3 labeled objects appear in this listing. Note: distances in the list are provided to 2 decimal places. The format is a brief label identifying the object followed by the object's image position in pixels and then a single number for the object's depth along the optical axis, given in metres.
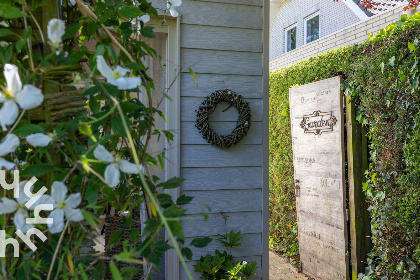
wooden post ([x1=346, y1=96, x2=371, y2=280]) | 3.22
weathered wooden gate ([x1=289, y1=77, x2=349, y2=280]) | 3.40
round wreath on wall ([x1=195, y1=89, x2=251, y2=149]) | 2.36
